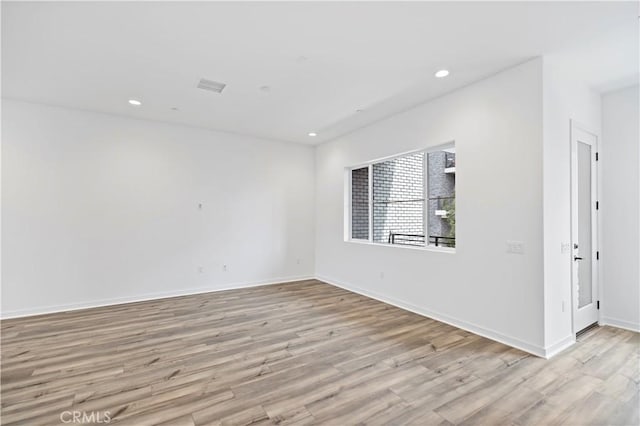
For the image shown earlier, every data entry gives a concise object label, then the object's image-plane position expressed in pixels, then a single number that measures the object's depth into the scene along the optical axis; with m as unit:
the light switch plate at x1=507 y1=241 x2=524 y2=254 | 2.97
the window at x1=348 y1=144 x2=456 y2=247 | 4.00
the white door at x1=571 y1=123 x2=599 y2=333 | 3.21
